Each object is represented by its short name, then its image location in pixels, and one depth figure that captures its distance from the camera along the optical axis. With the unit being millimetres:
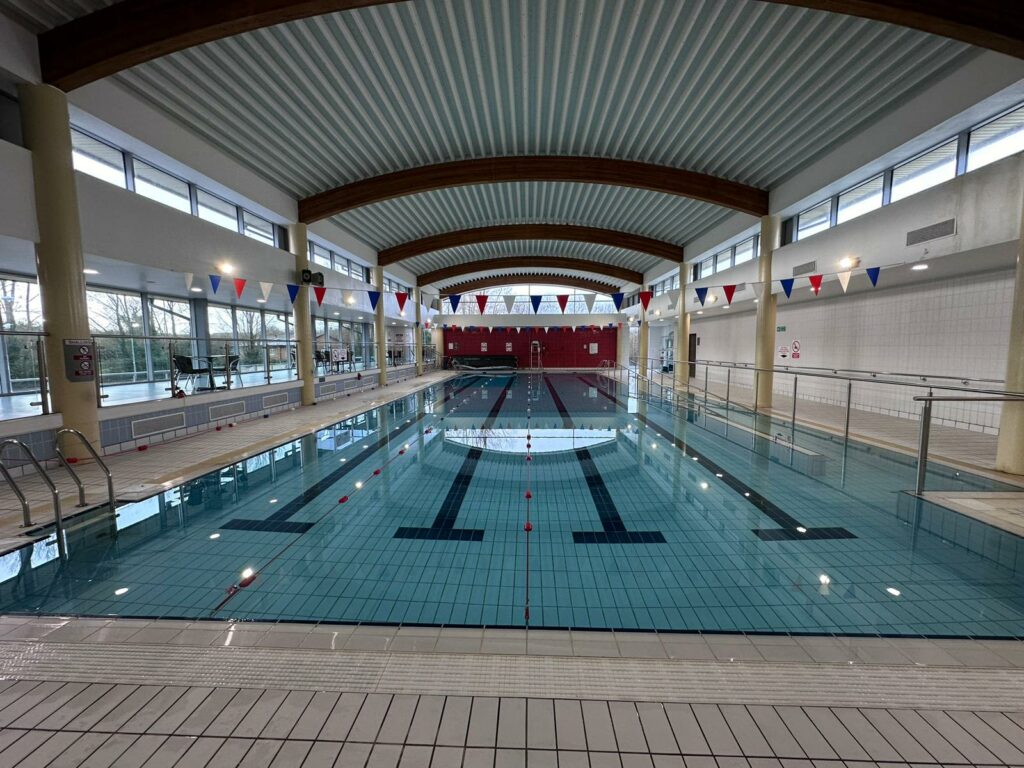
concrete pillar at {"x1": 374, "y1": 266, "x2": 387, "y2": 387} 12055
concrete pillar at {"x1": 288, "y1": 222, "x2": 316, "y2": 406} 8133
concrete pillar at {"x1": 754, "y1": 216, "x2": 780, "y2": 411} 7605
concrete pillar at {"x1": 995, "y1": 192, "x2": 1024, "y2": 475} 3560
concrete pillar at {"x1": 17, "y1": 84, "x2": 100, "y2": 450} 3879
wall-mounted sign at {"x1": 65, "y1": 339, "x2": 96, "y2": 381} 4094
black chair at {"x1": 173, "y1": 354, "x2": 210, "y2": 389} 6254
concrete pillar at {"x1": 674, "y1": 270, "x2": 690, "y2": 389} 11648
